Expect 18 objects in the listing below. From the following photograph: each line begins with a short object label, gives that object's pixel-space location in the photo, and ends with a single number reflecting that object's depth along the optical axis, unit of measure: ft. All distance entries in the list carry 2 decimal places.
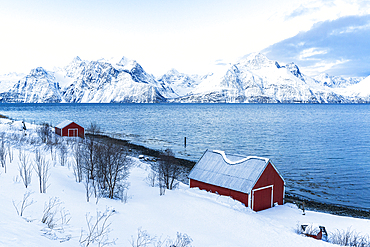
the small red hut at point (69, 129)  159.31
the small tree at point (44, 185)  44.27
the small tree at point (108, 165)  58.08
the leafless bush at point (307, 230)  52.68
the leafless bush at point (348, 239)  50.10
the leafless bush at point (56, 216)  30.58
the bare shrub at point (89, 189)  47.02
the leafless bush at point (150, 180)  75.76
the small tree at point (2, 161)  54.95
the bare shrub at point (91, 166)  64.18
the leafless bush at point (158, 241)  32.19
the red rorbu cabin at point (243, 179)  68.83
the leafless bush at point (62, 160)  77.45
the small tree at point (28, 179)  45.42
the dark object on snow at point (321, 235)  52.19
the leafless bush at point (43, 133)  122.17
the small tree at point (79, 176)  62.10
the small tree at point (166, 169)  73.73
